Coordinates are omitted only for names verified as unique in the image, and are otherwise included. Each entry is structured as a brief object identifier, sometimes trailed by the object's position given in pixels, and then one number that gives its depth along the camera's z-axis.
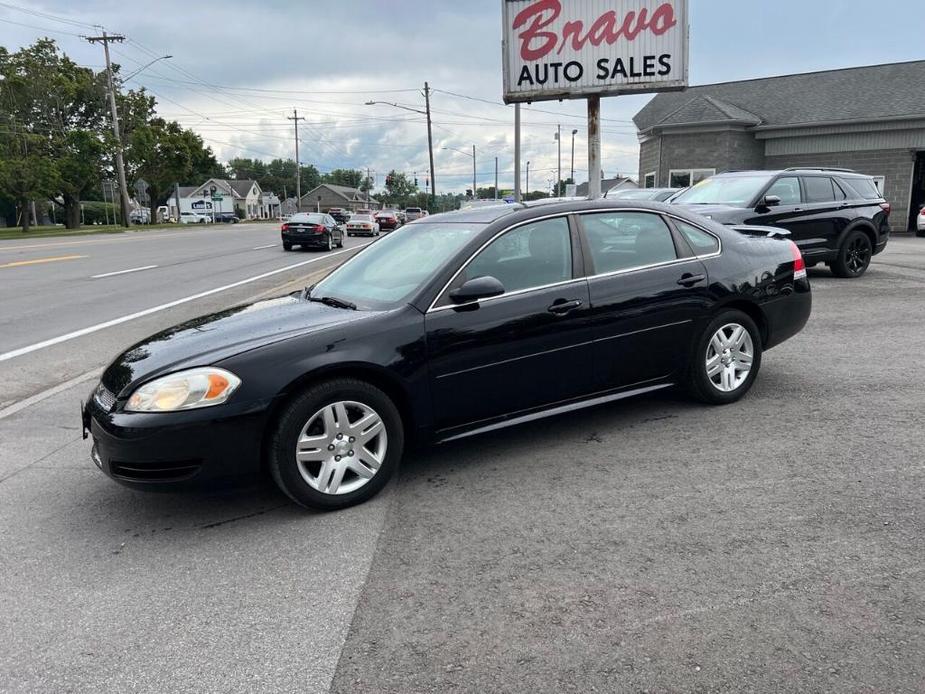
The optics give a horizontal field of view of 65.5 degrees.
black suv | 10.69
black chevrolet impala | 3.55
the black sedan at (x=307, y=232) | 25.84
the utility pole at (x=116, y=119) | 49.51
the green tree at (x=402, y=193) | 146.60
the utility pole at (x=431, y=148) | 53.72
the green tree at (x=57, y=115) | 49.53
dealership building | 25.42
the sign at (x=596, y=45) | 14.86
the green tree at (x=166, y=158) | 64.62
